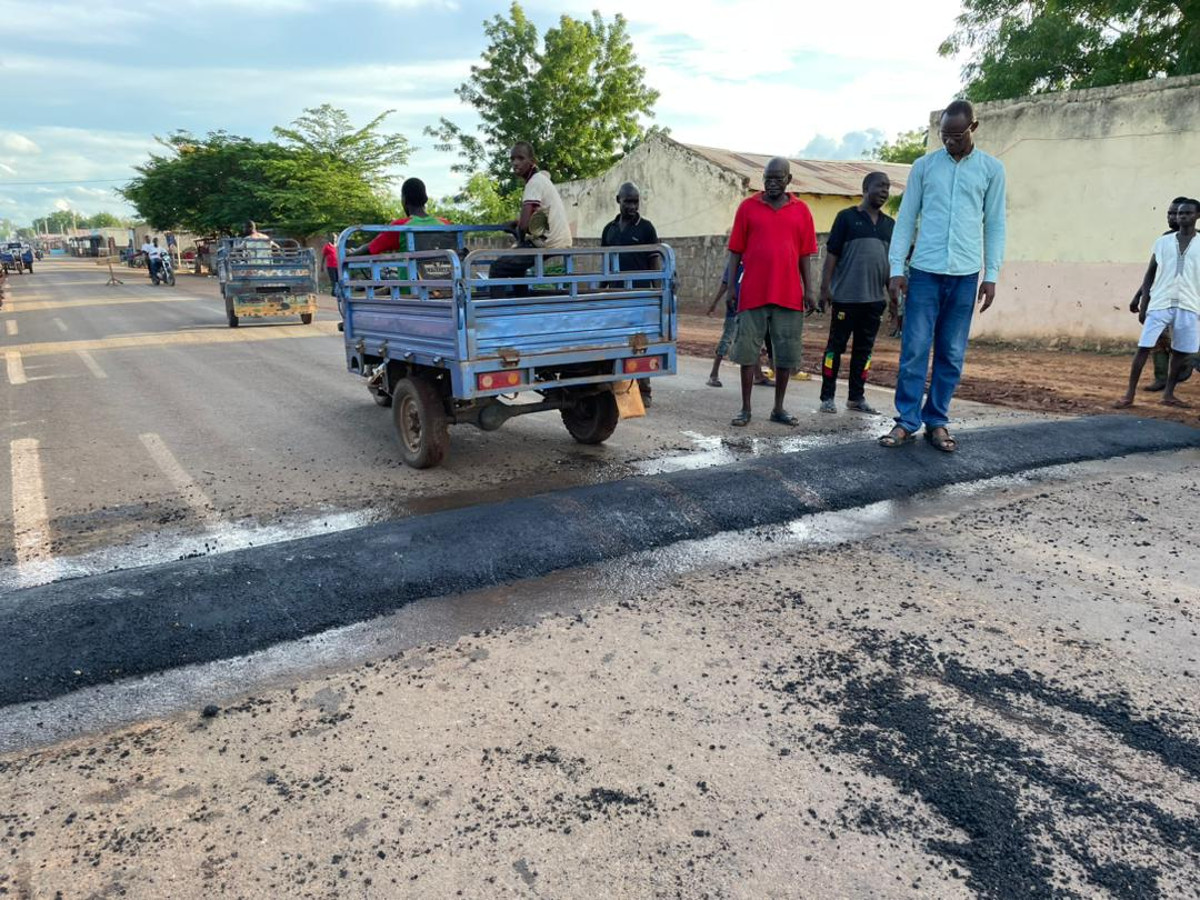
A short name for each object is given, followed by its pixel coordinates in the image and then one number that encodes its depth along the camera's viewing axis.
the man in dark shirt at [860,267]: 6.51
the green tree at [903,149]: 35.65
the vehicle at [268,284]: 15.13
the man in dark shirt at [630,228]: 6.82
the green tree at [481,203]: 32.38
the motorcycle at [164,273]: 30.57
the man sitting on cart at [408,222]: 6.12
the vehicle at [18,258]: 49.41
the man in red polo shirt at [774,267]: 5.92
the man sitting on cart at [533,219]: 5.47
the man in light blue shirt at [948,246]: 4.97
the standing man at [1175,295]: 6.65
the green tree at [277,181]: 31.88
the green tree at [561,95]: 30.86
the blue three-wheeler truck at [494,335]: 4.66
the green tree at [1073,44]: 12.91
